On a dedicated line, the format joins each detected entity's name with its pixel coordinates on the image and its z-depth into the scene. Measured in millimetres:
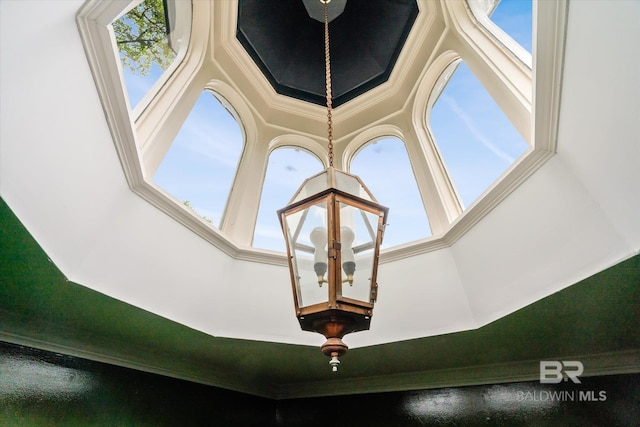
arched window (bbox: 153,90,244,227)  2754
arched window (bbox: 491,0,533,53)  2352
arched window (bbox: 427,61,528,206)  2594
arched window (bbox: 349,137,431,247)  3021
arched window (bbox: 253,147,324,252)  3131
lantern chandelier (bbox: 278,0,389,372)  1210
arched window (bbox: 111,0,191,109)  2268
